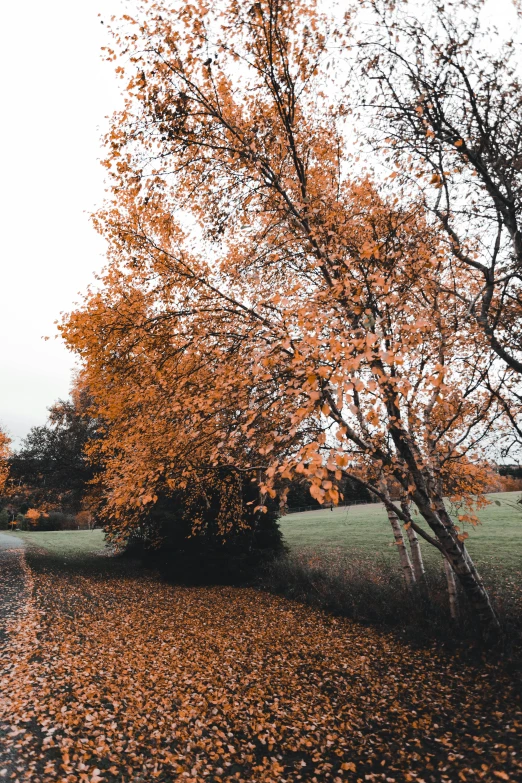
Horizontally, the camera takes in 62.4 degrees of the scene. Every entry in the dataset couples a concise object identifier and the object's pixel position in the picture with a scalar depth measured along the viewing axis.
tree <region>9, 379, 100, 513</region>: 20.11
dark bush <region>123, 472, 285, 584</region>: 14.29
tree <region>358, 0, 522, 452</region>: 5.64
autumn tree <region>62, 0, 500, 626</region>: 6.07
